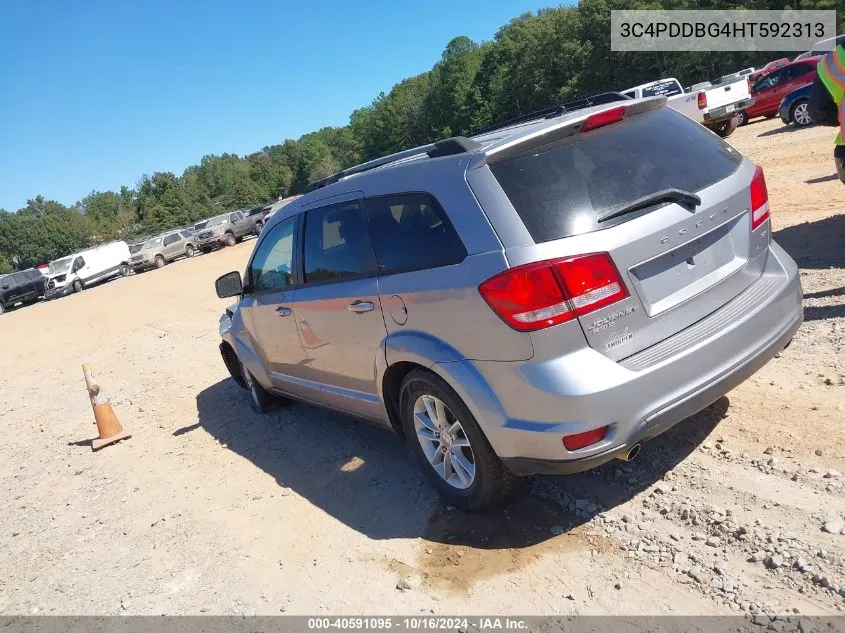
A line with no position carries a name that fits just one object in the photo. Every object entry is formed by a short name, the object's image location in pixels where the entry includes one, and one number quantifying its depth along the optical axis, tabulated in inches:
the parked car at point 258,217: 1470.2
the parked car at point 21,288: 1266.0
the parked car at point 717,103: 729.6
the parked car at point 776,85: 797.9
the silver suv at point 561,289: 116.7
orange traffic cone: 274.1
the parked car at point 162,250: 1381.6
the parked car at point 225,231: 1433.3
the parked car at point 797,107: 649.6
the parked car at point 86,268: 1278.3
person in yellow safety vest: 223.0
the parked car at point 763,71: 969.3
